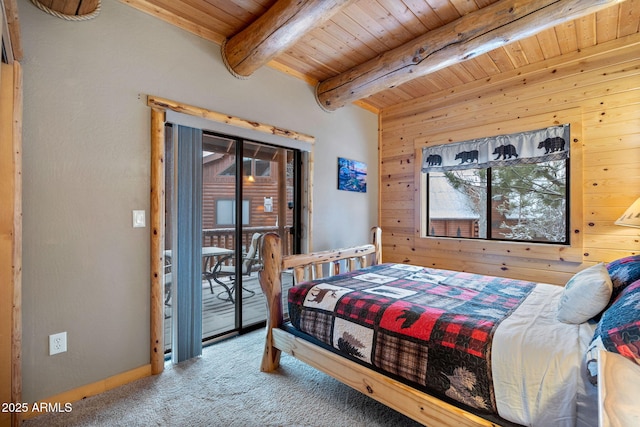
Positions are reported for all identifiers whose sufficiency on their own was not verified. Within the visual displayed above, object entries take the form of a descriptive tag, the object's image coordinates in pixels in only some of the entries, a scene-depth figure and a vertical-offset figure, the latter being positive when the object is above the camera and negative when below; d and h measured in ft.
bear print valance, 9.55 +2.30
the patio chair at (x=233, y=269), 9.86 -1.90
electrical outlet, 5.97 -2.63
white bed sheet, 3.67 -2.11
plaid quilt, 4.45 -1.93
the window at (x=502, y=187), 9.87 +1.02
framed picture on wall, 12.26 +1.67
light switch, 7.02 -0.12
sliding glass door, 7.90 -0.13
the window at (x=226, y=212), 9.36 +0.07
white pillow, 4.59 -1.34
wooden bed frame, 4.65 -2.94
